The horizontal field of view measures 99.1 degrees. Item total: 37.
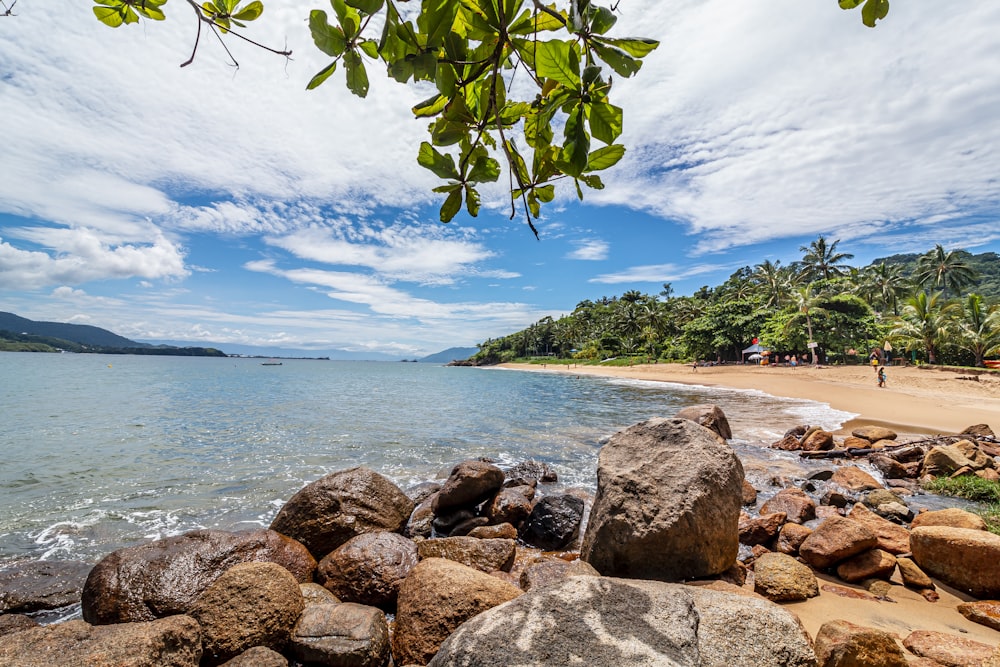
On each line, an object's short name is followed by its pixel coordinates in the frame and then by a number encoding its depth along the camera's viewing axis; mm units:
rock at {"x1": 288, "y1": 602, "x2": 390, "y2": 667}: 3486
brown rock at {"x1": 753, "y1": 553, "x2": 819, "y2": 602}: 4105
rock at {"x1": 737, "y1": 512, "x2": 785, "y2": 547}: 5809
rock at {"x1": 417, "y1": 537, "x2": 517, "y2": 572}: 5348
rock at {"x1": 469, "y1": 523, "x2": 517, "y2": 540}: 6648
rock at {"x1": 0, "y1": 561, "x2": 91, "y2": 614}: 4723
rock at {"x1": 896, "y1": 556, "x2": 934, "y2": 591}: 4328
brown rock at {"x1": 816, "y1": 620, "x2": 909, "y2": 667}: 2486
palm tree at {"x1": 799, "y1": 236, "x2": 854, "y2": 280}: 57719
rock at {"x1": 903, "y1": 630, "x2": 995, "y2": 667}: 2799
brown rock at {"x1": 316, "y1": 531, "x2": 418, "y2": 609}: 4668
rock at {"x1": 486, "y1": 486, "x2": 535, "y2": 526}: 7207
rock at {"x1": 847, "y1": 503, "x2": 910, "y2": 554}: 5051
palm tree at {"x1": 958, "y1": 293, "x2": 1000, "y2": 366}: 28516
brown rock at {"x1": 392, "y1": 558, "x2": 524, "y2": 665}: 3576
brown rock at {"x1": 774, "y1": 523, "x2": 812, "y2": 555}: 5461
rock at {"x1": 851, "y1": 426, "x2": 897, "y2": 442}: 11945
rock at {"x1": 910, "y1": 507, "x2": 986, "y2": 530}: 5219
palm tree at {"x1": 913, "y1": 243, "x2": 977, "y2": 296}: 52306
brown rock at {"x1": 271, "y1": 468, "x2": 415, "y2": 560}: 5879
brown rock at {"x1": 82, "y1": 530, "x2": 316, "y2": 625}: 4016
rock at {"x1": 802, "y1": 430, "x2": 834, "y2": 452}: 11539
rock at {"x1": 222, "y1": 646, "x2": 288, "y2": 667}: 3268
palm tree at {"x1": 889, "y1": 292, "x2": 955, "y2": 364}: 31297
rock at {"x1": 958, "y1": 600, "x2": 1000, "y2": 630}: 3660
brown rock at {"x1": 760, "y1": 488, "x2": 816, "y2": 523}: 6621
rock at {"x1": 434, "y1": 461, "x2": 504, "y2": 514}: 7418
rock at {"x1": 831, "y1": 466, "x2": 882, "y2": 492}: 8250
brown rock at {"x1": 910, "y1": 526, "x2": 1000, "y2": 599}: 4137
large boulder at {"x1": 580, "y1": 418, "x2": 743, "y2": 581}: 4125
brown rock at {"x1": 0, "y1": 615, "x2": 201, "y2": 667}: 2648
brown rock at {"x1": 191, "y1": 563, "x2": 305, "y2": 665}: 3502
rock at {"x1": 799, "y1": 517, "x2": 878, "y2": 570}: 4680
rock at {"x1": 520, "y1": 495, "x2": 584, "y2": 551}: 6438
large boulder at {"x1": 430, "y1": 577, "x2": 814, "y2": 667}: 1872
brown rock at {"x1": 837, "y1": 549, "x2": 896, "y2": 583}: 4520
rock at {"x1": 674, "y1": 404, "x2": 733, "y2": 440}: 12539
